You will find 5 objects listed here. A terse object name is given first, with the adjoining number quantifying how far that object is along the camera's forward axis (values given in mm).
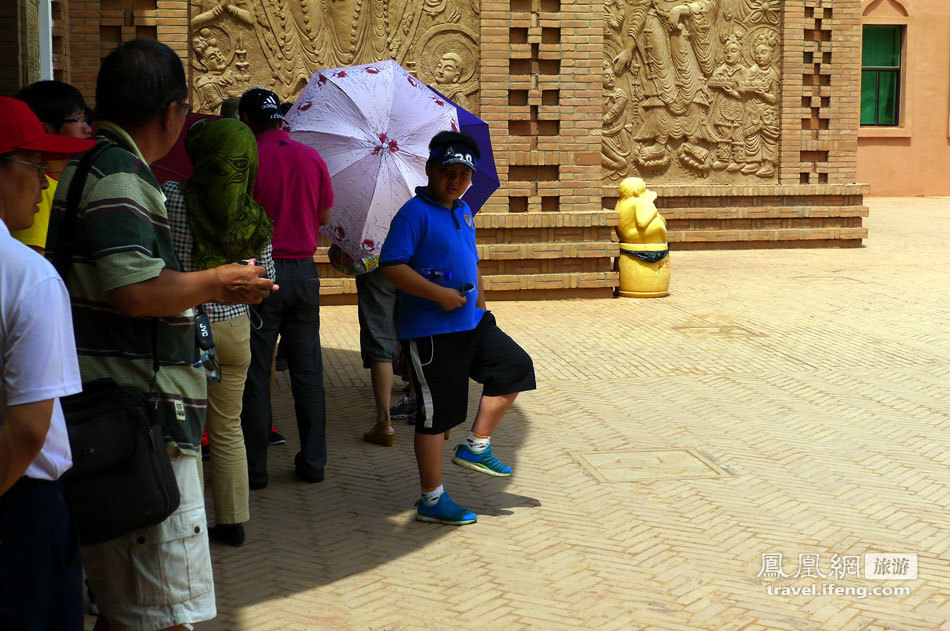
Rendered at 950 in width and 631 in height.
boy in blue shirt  4797
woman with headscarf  3775
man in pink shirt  5434
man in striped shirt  2826
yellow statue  12492
